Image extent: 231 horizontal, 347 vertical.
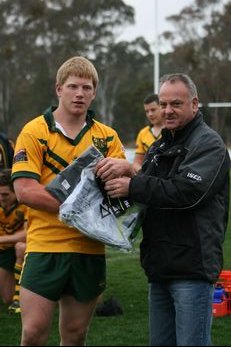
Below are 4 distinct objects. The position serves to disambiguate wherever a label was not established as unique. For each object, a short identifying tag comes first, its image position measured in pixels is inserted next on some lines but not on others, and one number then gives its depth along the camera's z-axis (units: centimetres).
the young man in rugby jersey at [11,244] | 986
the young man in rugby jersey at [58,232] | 561
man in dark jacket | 504
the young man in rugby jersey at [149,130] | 1360
